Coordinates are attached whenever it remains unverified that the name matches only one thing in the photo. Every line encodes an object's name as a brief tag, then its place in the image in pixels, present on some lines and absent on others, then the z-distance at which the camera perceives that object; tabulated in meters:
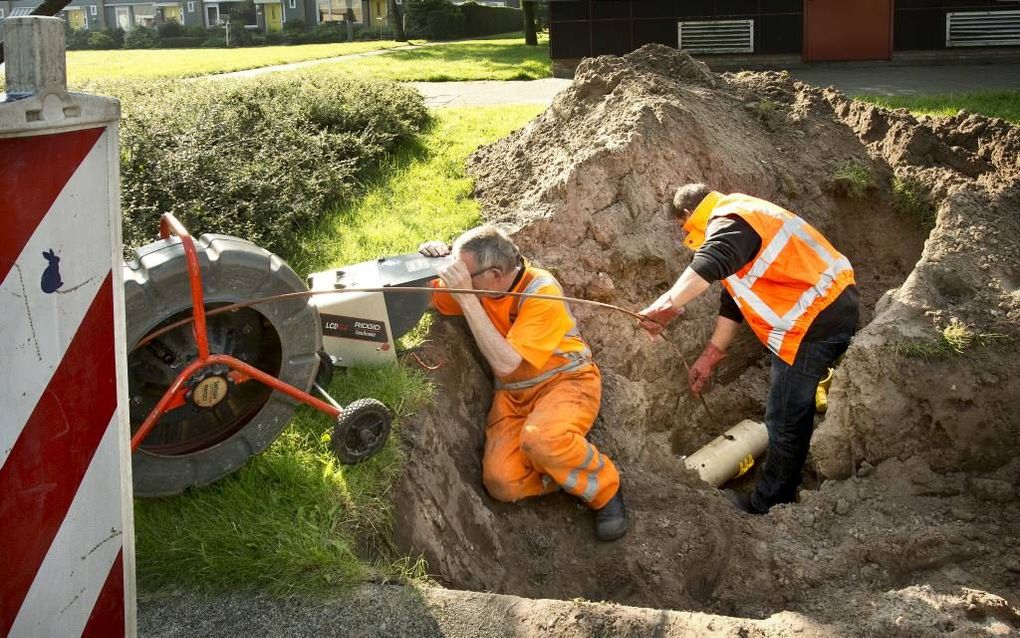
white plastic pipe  6.64
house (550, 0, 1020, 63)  19.09
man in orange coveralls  5.06
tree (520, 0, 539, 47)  31.92
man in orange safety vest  5.43
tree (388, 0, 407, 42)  38.66
